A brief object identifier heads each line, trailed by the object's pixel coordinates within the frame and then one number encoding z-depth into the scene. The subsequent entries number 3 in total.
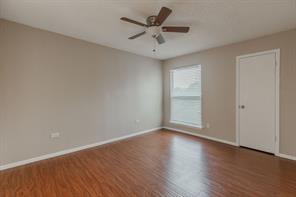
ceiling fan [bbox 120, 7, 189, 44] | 1.80
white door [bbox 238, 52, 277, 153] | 2.58
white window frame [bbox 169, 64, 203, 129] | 3.61
